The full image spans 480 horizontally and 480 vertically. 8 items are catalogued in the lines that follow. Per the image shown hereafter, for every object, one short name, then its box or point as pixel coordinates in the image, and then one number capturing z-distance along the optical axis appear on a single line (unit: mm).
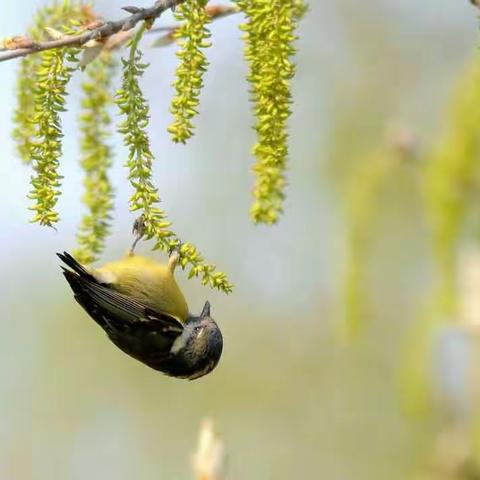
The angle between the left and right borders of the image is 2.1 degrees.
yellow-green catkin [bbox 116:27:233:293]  6202
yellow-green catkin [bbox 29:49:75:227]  6220
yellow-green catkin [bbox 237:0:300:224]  6227
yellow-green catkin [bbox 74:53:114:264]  6341
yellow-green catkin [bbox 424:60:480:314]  6515
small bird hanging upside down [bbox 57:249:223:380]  6446
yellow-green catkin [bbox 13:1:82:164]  6338
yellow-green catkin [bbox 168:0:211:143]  6222
